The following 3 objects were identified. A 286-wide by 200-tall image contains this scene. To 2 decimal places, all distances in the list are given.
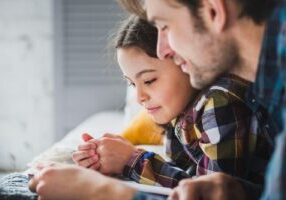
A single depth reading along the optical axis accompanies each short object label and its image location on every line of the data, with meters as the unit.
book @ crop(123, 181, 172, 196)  0.95
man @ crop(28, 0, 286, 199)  0.79
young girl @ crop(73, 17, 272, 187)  0.99
